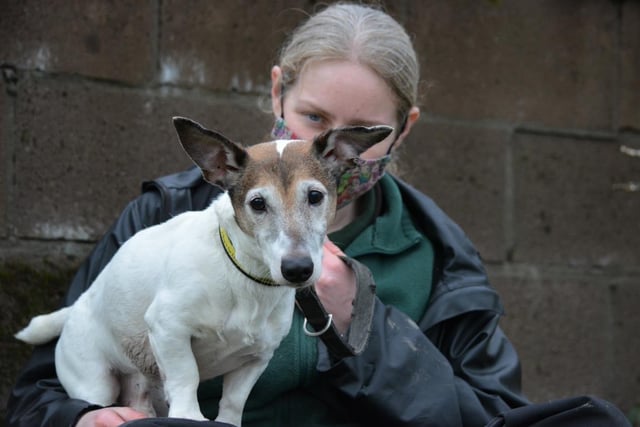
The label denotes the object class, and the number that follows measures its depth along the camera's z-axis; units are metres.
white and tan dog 4.14
